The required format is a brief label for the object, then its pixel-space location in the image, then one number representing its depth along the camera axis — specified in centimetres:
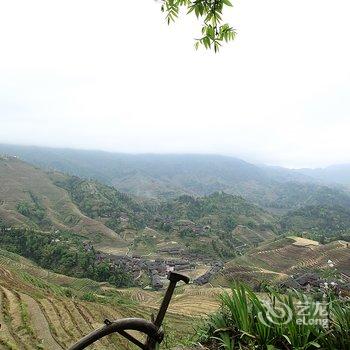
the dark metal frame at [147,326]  204
